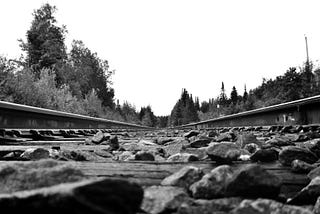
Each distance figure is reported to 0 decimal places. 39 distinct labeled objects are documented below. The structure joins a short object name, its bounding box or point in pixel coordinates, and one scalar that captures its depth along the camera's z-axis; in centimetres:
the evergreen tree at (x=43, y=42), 3322
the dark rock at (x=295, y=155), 177
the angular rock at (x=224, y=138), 372
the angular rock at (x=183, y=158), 207
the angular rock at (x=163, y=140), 445
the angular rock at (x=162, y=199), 105
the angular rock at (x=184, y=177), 131
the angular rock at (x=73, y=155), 225
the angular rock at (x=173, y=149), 287
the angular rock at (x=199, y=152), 219
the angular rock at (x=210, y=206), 104
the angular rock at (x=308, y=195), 119
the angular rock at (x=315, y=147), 230
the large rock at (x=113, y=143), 331
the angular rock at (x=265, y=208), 100
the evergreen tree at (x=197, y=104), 13688
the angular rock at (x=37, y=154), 220
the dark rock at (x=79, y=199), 72
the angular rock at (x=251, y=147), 234
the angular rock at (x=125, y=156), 240
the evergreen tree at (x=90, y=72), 4278
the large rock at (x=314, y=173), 146
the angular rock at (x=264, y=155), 192
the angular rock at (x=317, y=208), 107
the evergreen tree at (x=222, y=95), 11703
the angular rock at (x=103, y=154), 258
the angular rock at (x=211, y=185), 118
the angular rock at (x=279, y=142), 279
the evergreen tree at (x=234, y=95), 9794
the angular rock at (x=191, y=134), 527
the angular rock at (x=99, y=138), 395
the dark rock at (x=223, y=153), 182
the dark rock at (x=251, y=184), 115
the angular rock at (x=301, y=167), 161
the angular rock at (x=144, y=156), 221
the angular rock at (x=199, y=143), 315
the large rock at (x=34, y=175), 100
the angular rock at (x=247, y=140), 259
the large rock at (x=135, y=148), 301
